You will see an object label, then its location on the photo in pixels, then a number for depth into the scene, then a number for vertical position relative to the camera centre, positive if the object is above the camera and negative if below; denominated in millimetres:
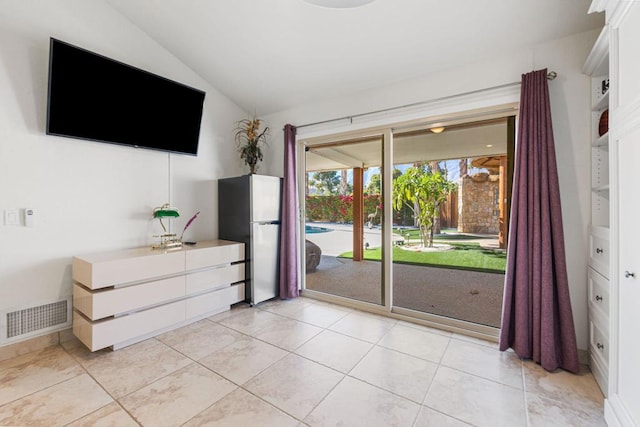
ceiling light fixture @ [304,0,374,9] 1900 +1457
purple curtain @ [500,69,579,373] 2021 -255
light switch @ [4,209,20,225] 2162 -16
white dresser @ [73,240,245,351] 2215 -685
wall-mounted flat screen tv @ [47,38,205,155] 2266 +1039
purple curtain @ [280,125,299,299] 3516 -116
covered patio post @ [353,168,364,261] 3695 +92
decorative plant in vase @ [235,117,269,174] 3602 +1021
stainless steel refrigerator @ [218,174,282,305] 3299 -113
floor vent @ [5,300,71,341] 2213 -866
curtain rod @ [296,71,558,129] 2166 +1101
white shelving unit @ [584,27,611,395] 1789 -90
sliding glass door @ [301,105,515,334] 2924 +57
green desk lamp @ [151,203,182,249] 2793 -222
